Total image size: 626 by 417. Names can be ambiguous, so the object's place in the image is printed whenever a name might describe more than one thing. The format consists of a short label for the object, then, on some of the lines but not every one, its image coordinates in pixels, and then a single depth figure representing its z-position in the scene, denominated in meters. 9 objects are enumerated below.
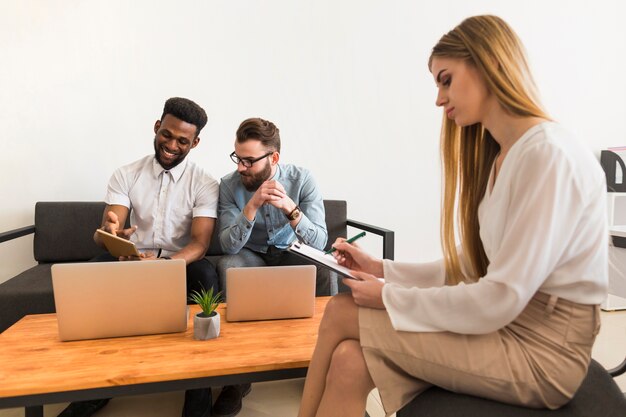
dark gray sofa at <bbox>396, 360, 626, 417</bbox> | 0.95
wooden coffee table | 1.06
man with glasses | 2.07
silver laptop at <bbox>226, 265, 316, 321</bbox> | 1.47
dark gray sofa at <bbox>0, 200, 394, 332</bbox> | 2.37
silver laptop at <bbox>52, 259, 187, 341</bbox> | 1.29
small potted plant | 1.34
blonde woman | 0.91
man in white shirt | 2.18
